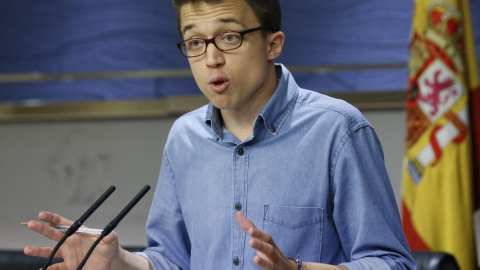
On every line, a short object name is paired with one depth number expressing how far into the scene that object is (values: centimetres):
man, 404
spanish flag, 559
